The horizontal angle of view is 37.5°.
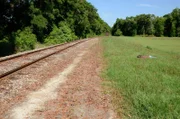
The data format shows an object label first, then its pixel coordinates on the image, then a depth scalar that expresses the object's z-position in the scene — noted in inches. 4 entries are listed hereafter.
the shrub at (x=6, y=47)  1054.5
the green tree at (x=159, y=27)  5703.7
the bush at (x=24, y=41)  1093.1
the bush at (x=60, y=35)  1698.2
